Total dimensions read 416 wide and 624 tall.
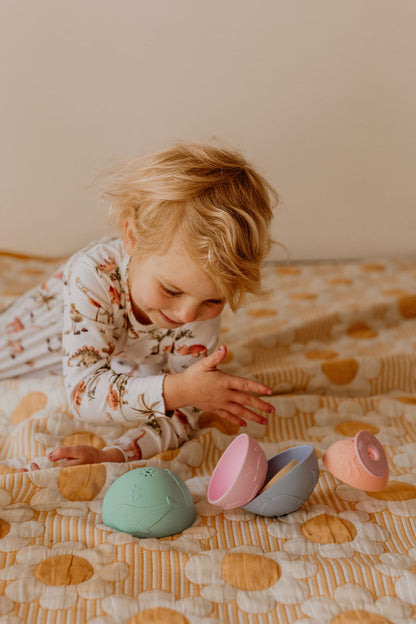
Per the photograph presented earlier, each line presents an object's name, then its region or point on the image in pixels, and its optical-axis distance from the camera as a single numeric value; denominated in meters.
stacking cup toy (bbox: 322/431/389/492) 0.83
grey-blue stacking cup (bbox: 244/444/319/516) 0.81
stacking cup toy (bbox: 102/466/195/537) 0.79
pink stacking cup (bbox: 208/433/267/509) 0.81
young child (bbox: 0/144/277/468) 0.90
